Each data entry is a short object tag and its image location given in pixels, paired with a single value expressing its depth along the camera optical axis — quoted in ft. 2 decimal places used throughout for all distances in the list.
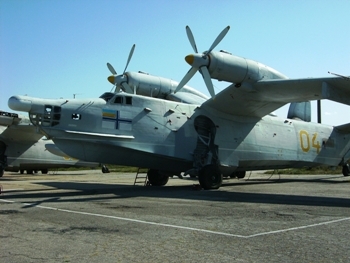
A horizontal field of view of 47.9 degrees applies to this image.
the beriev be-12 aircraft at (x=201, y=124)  49.55
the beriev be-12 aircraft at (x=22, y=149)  87.97
